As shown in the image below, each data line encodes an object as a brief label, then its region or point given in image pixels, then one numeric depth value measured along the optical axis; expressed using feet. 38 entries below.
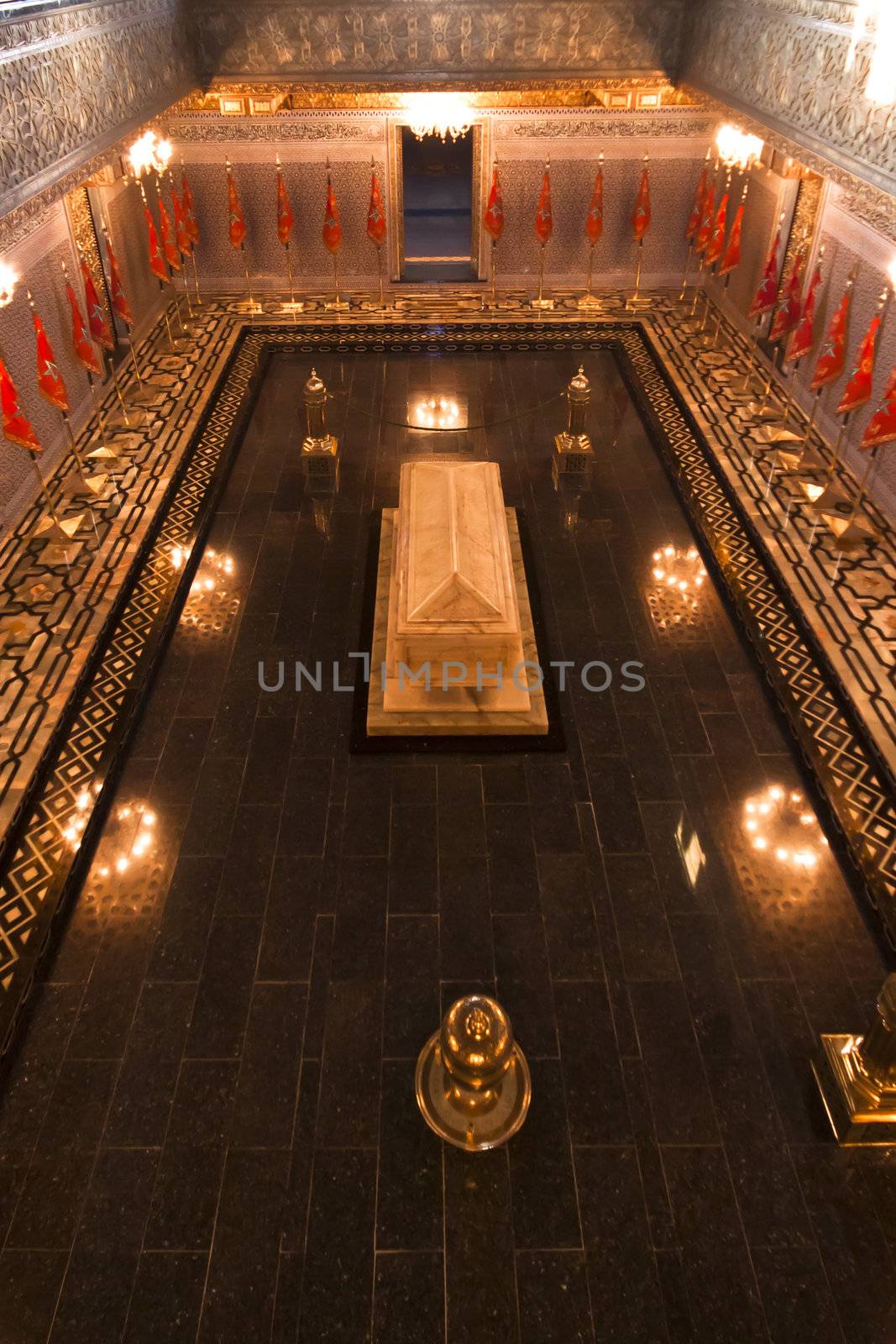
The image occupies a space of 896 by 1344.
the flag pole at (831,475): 18.97
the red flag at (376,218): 29.30
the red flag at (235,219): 29.12
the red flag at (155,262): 26.25
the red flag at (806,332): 20.63
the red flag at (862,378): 18.48
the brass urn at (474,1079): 8.85
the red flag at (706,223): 28.37
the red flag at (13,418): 16.98
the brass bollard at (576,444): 20.43
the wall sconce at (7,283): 18.19
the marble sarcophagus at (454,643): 13.75
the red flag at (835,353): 19.76
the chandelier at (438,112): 28.91
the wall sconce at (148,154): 25.13
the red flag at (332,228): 29.35
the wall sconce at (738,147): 25.31
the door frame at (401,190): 29.68
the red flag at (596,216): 29.40
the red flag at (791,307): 21.95
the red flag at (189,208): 29.22
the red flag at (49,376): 18.66
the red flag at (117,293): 23.97
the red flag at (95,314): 22.02
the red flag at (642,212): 29.53
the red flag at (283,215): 29.53
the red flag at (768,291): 24.29
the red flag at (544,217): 29.43
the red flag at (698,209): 28.84
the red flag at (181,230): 28.78
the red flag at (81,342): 20.63
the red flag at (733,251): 26.04
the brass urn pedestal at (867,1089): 9.04
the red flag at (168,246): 27.27
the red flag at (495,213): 29.48
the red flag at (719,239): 27.30
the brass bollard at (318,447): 20.34
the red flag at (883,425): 16.98
